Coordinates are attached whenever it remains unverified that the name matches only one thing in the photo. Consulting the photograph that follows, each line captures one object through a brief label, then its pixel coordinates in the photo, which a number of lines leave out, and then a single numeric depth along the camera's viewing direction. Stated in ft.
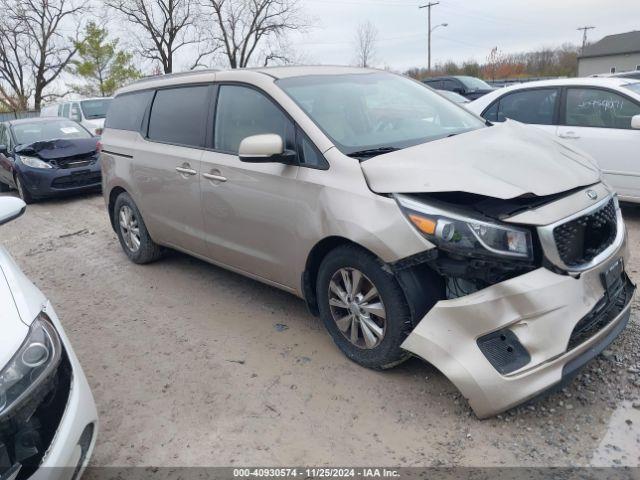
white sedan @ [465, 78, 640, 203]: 18.22
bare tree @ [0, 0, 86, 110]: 109.19
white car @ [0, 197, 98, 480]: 6.27
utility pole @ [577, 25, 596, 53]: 209.67
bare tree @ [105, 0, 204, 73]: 112.16
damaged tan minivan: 8.22
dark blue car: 29.96
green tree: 114.32
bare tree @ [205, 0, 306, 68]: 117.91
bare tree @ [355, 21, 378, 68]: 153.48
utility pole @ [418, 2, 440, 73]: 145.18
